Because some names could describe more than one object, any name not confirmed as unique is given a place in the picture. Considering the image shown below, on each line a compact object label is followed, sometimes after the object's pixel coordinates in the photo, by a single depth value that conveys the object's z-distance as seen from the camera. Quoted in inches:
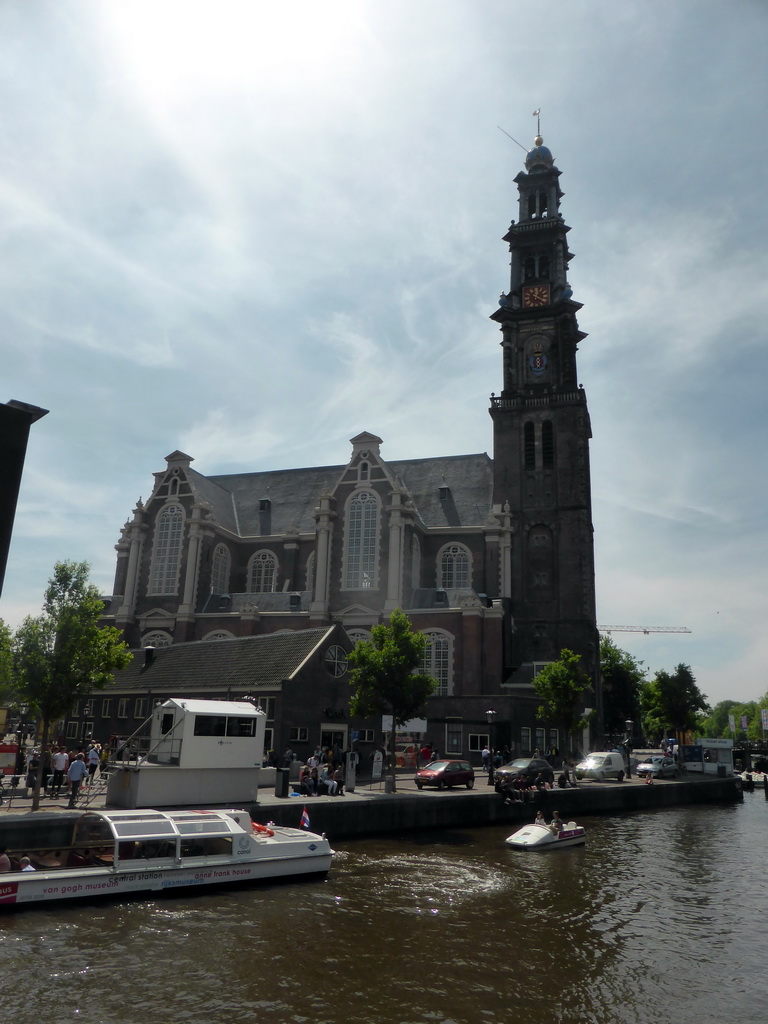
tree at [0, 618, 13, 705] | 1929.1
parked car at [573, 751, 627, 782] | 1744.6
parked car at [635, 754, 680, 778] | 2022.6
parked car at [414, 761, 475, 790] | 1349.7
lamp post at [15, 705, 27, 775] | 1299.2
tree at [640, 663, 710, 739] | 3321.9
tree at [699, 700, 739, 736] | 7459.2
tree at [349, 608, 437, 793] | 1384.1
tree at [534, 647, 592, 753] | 1824.6
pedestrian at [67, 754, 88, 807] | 1015.6
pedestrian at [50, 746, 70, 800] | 1087.8
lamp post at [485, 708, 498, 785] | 1887.3
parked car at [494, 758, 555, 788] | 1401.3
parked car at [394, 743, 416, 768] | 1722.4
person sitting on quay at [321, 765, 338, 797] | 1179.3
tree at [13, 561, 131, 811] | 1036.5
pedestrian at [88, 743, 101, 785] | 1250.0
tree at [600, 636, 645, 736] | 3432.6
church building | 2181.3
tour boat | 697.0
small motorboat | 1063.0
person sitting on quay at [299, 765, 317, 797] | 1171.3
